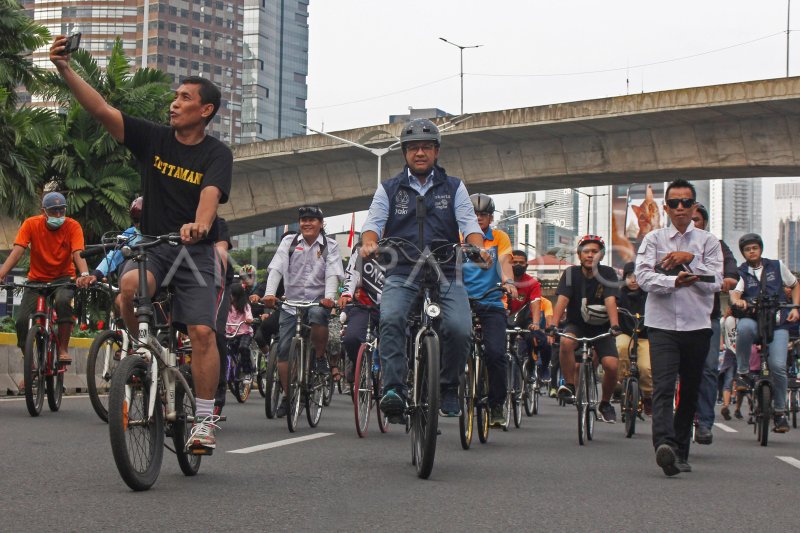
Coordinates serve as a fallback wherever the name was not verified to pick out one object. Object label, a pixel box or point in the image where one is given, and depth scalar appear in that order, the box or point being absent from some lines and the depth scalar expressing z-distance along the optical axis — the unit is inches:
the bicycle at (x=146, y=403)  223.5
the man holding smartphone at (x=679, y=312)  314.0
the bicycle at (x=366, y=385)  386.9
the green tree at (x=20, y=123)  1029.8
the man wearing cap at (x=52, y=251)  430.0
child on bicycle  599.8
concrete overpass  1331.2
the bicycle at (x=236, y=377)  580.5
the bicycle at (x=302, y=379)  409.1
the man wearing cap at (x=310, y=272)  443.5
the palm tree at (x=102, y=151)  1246.3
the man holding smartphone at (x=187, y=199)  252.2
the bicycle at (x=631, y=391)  442.3
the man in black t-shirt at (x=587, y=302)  454.0
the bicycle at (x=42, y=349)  417.1
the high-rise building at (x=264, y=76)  7381.9
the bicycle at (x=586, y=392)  408.5
